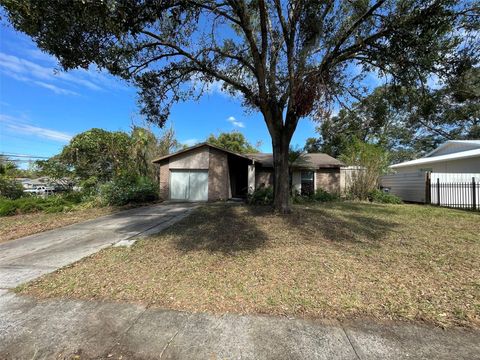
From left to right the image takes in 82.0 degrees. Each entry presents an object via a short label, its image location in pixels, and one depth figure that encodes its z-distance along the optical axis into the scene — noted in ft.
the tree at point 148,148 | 61.57
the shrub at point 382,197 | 49.78
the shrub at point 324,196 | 51.03
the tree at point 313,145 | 112.16
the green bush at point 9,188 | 49.85
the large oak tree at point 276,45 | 18.37
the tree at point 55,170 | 51.62
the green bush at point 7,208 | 39.32
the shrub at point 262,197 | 43.38
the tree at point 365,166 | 52.26
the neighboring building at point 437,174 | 46.55
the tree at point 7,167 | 53.20
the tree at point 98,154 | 53.36
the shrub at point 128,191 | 46.75
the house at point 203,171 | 54.95
